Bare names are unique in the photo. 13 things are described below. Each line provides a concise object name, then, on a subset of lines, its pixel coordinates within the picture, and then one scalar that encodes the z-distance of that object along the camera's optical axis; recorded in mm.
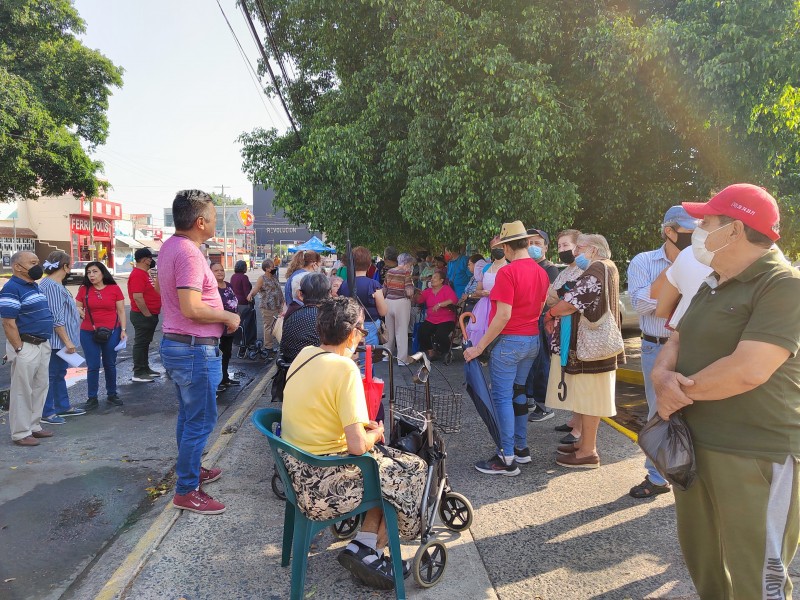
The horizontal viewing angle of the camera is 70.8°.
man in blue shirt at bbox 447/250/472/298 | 10477
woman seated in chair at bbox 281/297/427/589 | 2652
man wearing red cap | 1938
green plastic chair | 2597
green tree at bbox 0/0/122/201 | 18875
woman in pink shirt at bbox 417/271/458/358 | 9281
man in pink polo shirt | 3578
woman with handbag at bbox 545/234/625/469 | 4363
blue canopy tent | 21244
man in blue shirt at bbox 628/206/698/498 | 3934
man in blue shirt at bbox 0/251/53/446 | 5324
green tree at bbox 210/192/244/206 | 131562
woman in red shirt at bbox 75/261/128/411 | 6738
